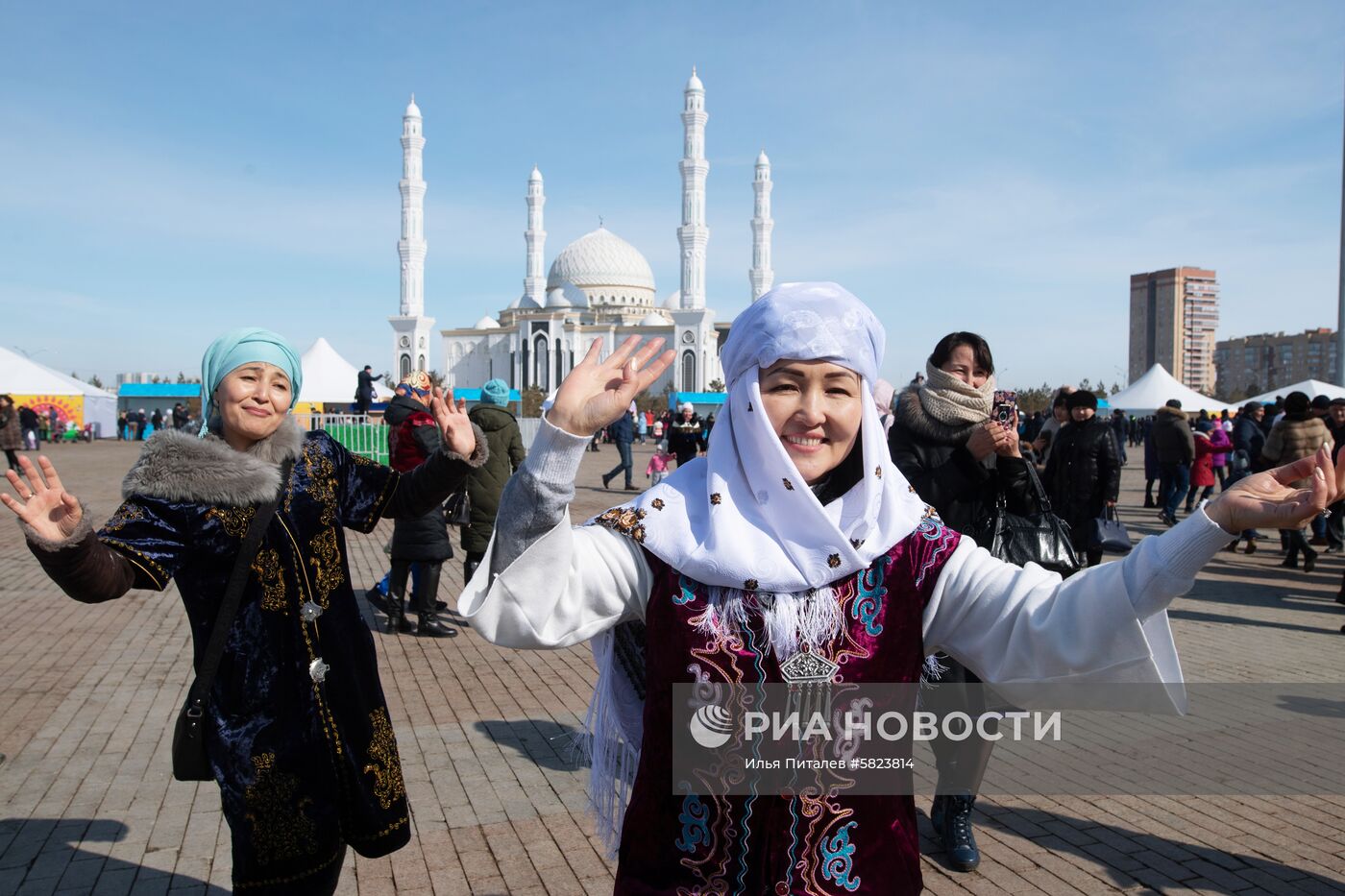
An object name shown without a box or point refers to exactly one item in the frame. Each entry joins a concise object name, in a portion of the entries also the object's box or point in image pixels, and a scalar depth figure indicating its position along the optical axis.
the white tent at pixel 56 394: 33.22
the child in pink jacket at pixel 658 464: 15.38
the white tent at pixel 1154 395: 28.03
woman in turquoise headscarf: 2.43
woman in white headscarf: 1.69
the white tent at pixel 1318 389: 19.08
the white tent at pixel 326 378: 39.03
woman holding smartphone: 3.48
